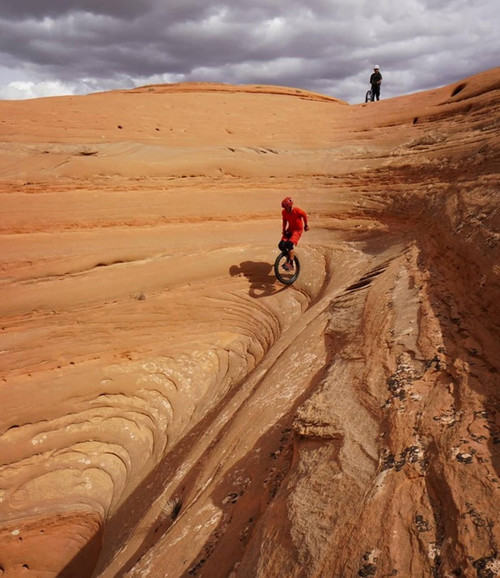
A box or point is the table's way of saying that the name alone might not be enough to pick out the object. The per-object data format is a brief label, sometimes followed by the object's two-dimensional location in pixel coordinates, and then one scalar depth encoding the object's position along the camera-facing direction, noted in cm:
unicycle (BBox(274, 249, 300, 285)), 711
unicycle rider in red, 673
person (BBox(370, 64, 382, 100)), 1189
